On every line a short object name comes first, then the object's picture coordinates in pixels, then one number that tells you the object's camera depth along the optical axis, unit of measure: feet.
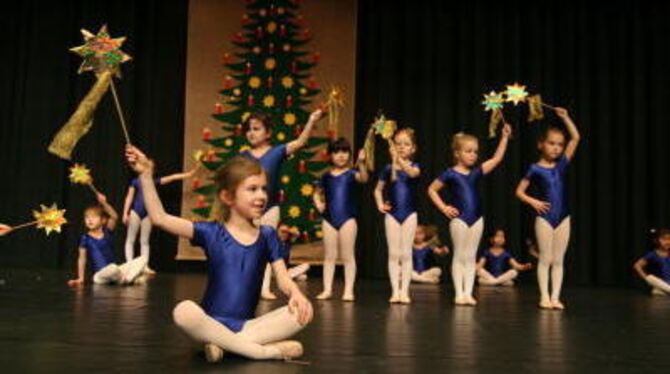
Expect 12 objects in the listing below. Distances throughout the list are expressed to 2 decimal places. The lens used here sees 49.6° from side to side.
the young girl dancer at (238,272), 8.87
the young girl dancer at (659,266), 24.04
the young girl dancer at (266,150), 16.55
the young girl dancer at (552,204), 17.60
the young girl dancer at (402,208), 17.88
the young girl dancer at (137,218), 26.86
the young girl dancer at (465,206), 17.89
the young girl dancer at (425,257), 26.78
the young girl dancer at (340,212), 18.26
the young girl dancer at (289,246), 25.09
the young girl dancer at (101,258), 20.63
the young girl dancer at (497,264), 26.61
